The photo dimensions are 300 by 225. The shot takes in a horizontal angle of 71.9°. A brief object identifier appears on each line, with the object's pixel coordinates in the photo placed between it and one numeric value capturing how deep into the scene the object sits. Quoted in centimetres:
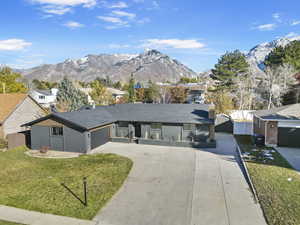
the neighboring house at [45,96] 4948
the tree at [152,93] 4525
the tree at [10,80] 3209
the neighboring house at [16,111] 1933
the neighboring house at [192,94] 4709
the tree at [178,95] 4316
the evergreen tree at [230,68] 4378
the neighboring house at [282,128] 1603
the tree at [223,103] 2967
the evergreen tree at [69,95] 3456
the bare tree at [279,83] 3172
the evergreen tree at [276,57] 3641
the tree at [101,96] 4214
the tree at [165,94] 4403
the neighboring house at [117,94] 5519
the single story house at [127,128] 1619
